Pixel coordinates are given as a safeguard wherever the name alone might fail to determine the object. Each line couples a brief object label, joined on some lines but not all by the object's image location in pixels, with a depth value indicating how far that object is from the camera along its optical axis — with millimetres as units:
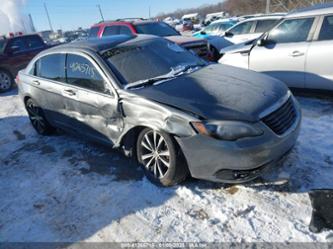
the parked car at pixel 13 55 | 10672
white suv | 5305
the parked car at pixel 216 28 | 14141
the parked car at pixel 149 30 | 8203
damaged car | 2986
